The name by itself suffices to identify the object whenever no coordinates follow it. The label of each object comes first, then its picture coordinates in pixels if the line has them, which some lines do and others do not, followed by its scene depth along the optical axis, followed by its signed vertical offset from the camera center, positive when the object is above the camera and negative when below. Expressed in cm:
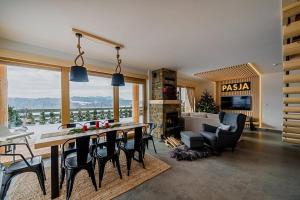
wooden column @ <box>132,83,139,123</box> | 536 -8
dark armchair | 351 -95
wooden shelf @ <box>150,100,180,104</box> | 498 -7
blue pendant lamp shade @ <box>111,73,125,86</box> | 300 +44
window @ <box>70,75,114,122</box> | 402 +1
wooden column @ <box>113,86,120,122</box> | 460 -3
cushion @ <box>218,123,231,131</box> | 382 -78
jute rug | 201 -138
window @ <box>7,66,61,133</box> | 335 +12
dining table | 196 -61
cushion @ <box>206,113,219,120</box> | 500 -64
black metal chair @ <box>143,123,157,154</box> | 340 -90
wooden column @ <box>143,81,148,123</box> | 548 -21
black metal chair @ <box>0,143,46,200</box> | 178 -93
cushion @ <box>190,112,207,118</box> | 546 -62
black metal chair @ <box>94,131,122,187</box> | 224 -91
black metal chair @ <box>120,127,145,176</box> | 261 -92
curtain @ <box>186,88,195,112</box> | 831 +15
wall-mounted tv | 706 -20
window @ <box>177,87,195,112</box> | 830 -15
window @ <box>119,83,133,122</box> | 491 -8
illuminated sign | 709 +68
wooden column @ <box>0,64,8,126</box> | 309 +11
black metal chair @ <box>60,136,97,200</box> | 192 -92
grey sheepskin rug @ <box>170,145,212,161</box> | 324 -131
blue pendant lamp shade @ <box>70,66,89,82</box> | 238 +46
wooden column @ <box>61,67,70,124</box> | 357 +11
